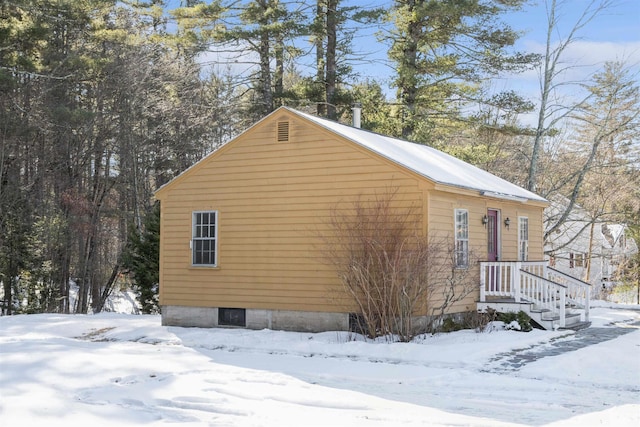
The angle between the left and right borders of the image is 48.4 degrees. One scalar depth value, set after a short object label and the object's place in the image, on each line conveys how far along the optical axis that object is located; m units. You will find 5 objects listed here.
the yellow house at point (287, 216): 13.99
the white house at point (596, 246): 35.34
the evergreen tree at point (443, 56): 24.78
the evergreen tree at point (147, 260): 21.41
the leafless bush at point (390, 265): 12.73
